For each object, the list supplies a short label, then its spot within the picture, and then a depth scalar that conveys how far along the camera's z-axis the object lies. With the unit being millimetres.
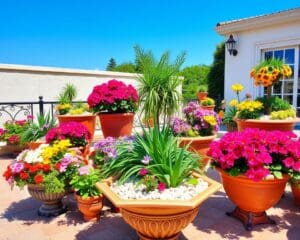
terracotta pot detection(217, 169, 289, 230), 2049
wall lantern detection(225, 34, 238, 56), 6484
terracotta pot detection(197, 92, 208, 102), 7850
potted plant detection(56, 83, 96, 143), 4242
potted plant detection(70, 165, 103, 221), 2299
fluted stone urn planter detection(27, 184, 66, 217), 2387
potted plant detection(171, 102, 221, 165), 3076
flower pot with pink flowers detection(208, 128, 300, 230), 2000
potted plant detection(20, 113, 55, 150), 4180
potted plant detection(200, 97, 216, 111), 6828
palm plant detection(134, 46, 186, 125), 2734
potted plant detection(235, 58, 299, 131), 3061
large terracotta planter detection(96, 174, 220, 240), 1565
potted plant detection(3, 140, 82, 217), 2318
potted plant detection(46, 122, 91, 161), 3051
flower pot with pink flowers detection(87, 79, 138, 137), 3523
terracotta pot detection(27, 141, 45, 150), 3586
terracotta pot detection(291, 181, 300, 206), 2496
